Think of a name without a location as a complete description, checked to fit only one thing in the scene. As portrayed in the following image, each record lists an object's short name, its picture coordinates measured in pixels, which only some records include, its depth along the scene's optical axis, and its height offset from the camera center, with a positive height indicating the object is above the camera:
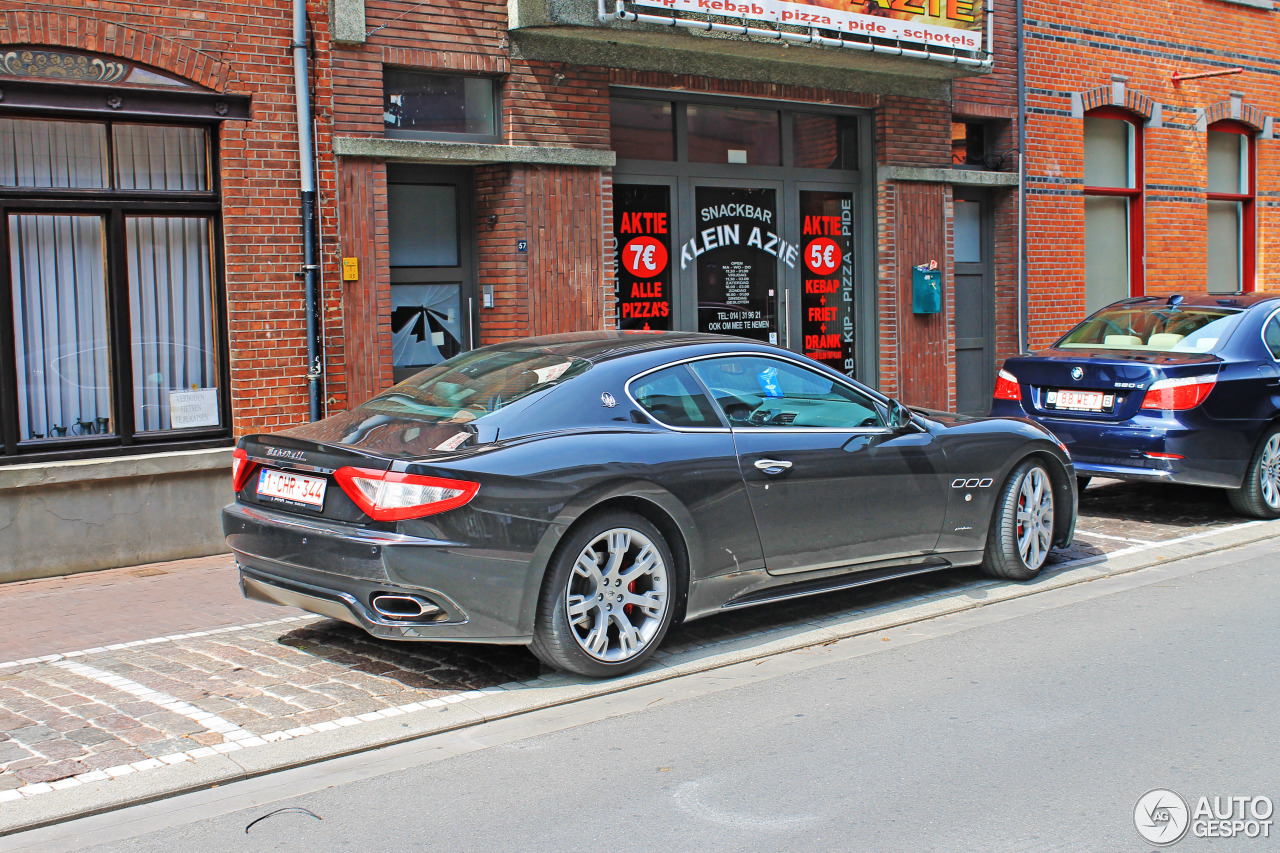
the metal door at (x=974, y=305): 14.63 +0.38
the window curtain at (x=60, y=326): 8.55 +0.26
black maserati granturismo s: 5.20 -0.67
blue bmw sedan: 8.91 -0.48
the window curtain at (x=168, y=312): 8.99 +0.35
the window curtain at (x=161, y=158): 8.79 +1.43
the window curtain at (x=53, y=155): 8.37 +1.40
